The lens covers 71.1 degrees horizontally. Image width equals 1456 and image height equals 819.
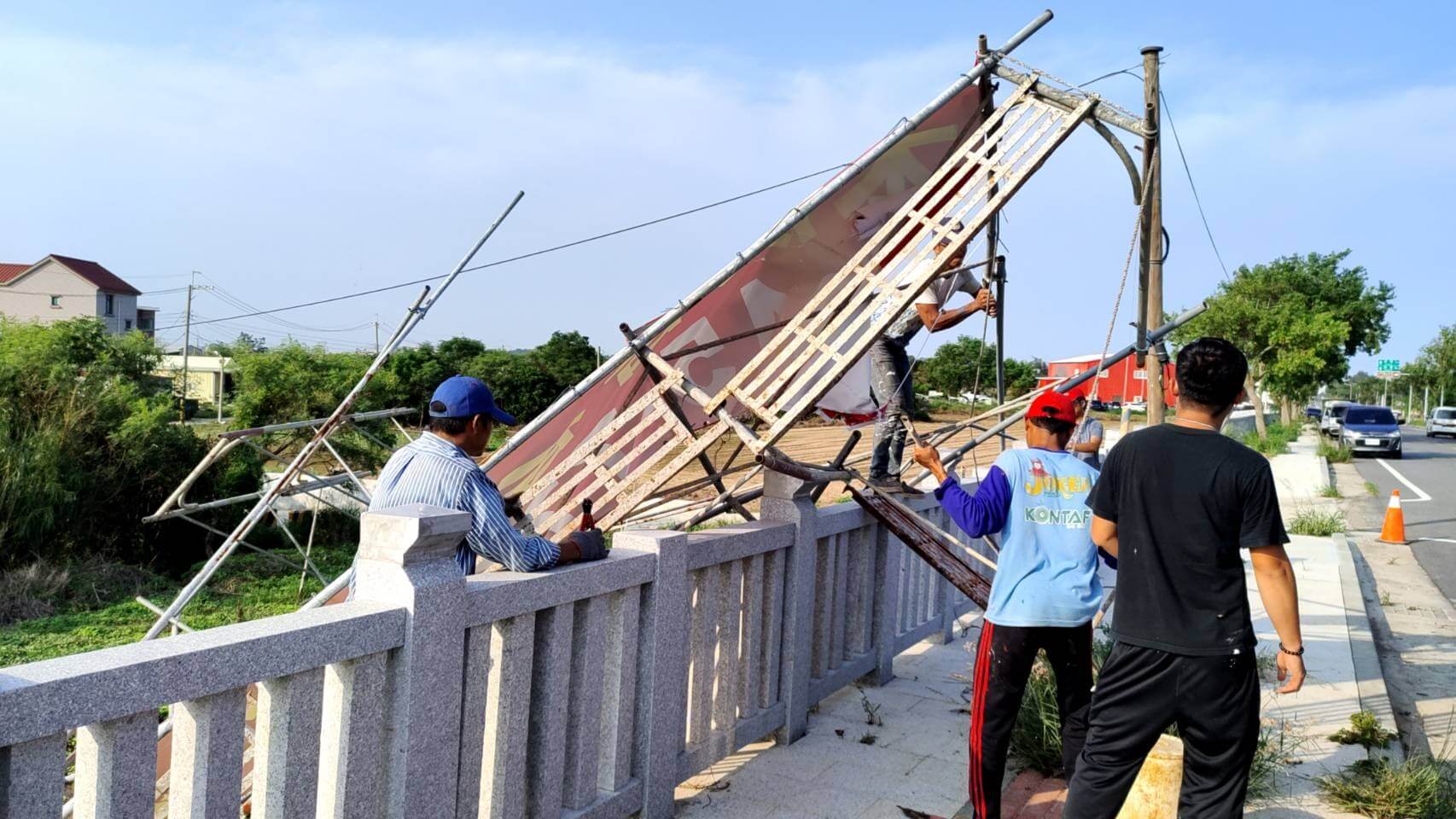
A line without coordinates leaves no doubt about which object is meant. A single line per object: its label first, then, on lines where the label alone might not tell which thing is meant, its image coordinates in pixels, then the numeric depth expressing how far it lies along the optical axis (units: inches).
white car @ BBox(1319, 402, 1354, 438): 1533.0
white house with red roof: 2529.5
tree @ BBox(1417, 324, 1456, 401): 3280.0
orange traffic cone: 589.0
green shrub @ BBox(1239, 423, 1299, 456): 1274.6
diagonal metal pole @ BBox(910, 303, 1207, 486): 240.1
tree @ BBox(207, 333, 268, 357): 1054.3
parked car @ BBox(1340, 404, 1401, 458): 1347.2
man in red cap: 154.3
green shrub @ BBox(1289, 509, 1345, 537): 557.9
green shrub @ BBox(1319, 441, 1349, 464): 1232.2
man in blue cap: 128.6
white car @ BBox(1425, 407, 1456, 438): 2064.5
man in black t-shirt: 121.8
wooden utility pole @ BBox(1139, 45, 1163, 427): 228.8
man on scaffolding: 251.1
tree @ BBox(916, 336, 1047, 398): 1809.8
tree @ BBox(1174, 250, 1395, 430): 1526.8
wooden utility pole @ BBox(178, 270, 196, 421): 1610.5
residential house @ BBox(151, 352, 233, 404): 2223.1
